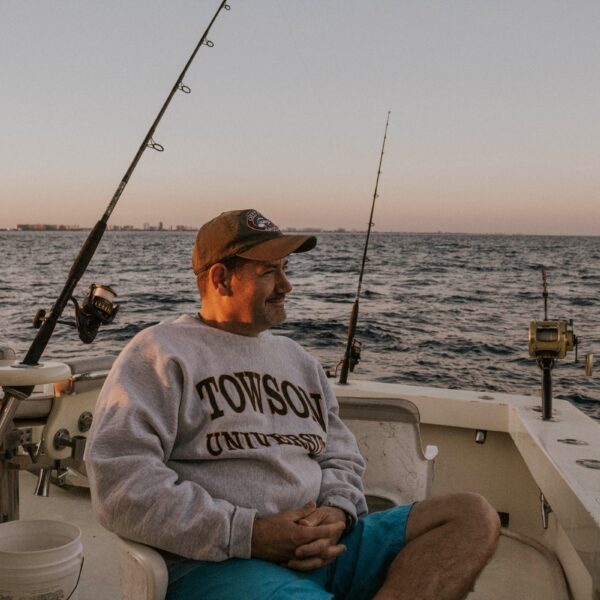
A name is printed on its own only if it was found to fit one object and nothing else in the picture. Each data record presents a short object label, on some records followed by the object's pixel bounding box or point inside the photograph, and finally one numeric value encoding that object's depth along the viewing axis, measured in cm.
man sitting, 150
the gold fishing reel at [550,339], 274
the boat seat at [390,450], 224
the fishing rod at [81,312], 208
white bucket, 185
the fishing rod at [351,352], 335
